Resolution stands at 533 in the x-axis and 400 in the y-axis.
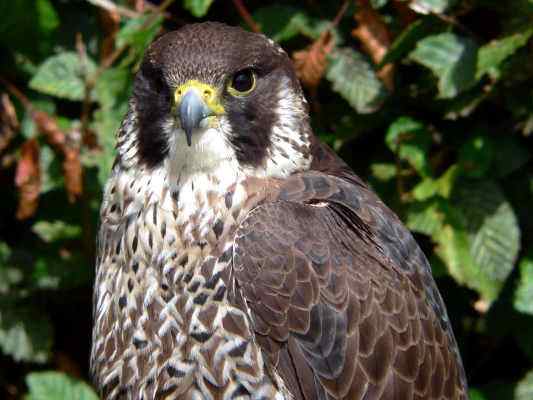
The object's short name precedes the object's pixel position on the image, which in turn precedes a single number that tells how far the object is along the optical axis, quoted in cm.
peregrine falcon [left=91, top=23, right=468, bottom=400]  495
